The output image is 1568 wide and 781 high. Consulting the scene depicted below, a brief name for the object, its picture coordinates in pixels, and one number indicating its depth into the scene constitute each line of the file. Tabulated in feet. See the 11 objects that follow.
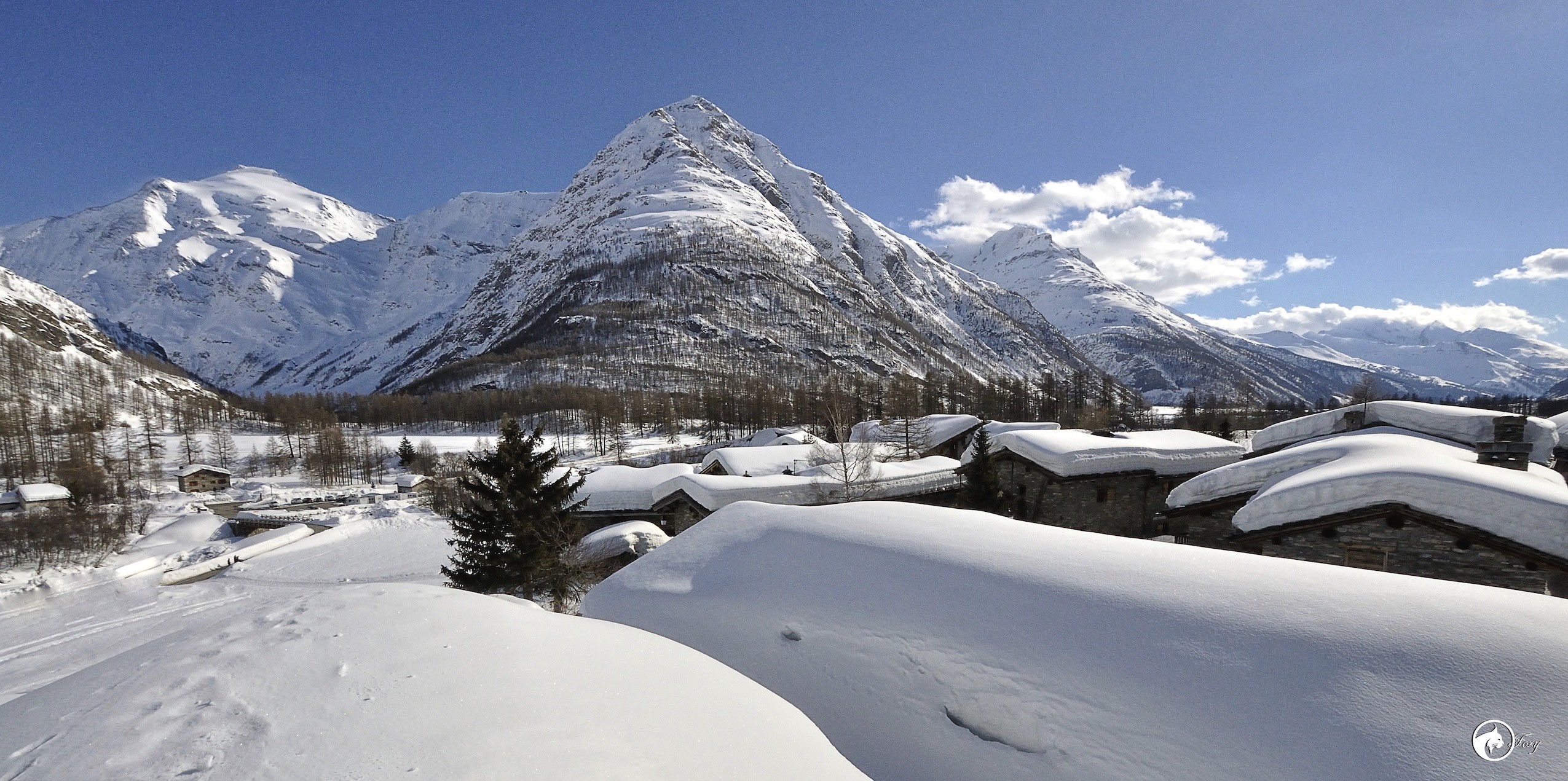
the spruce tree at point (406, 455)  278.67
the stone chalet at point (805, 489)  76.18
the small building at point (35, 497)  185.68
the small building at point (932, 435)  138.51
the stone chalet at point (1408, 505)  33.32
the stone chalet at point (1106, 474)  73.15
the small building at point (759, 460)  97.76
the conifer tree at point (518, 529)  60.18
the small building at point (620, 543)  70.38
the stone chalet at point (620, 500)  89.76
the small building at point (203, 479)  245.24
